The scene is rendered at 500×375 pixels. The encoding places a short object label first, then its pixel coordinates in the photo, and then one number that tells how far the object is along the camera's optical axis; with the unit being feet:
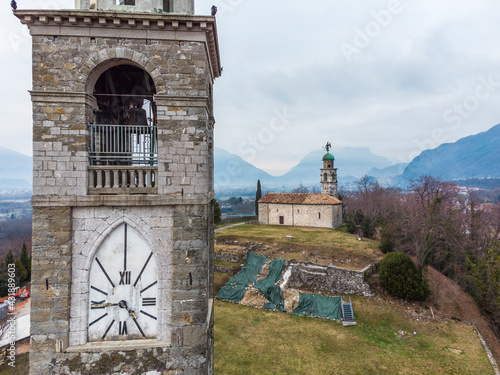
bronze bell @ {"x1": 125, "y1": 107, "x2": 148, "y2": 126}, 26.70
